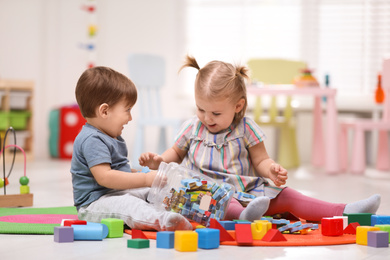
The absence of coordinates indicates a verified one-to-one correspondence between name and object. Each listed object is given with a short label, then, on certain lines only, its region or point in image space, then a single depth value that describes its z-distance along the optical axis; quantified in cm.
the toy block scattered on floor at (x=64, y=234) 217
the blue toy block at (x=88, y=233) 219
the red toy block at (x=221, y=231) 217
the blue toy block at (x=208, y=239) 211
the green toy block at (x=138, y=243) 211
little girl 249
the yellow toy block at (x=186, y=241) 208
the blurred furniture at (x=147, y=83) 437
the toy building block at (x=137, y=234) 216
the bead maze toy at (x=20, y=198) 272
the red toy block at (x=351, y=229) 230
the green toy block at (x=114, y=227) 224
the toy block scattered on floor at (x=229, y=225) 225
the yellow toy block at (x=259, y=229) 220
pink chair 445
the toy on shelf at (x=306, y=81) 437
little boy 234
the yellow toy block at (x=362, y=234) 218
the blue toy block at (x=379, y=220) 236
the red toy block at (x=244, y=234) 215
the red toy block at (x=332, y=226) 225
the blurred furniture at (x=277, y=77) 505
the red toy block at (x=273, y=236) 218
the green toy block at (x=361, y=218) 235
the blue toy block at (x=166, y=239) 211
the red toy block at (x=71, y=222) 226
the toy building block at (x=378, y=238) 215
